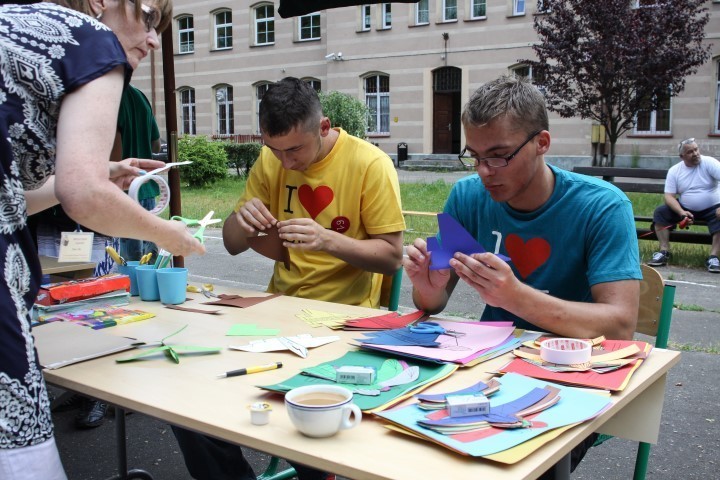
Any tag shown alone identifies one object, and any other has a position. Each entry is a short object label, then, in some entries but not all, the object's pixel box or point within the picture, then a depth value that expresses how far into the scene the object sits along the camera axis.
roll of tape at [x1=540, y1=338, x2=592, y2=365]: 1.68
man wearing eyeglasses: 1.96
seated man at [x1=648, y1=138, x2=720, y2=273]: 7.58
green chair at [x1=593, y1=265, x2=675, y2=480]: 2.14
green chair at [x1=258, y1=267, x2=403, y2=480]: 2.78
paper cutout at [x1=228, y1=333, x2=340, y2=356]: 1.88
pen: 1.67
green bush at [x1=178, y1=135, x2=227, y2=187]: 16.31
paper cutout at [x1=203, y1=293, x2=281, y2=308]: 2.43
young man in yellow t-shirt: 2.70
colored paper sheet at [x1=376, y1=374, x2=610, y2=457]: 1.23
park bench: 7.69
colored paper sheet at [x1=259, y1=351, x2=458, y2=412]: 1.45
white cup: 1.27
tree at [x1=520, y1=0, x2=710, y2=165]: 14.96
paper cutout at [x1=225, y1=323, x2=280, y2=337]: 2.05
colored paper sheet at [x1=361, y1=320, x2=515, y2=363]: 1.75
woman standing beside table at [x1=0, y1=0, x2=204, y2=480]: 1.28
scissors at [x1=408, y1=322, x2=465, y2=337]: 1.96
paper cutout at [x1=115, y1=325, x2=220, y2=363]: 1.78
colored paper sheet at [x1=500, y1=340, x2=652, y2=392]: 1.55
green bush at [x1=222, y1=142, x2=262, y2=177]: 19.34
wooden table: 1.19
